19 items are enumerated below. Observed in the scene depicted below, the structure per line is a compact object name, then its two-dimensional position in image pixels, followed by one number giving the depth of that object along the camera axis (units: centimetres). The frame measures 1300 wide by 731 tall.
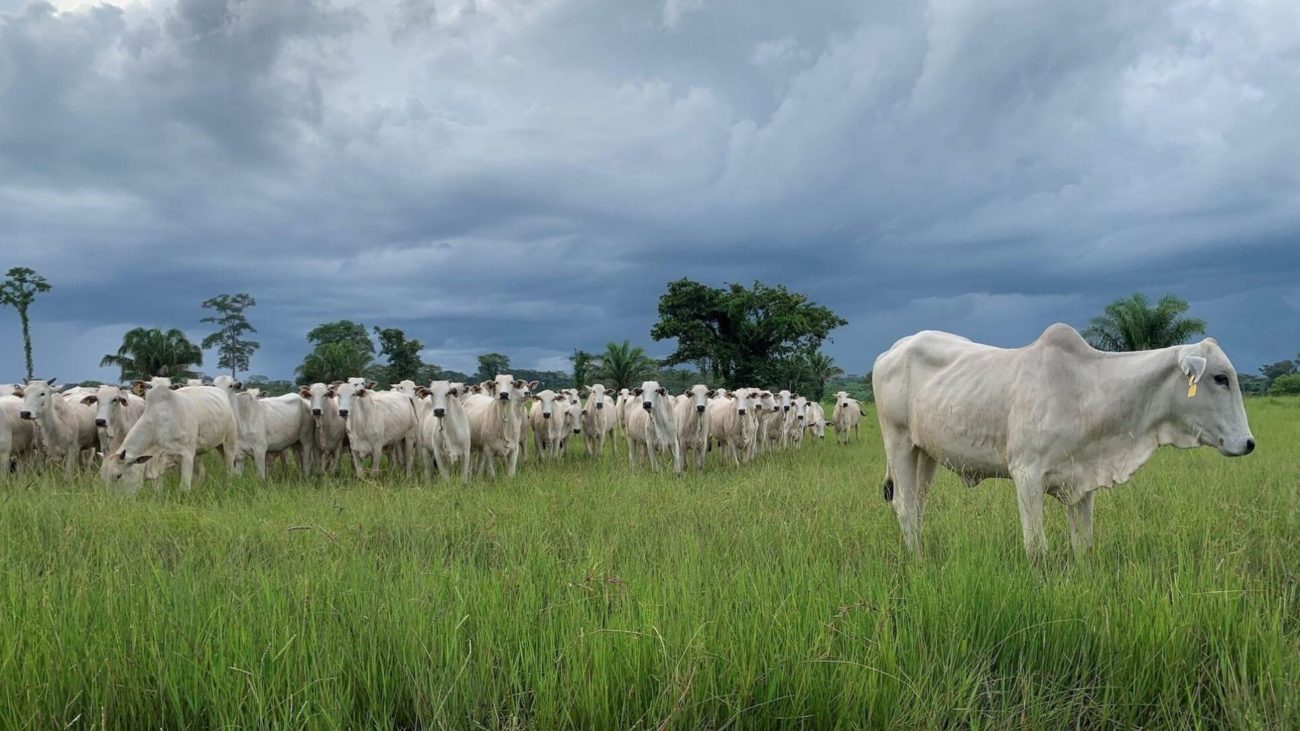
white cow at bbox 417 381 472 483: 1322
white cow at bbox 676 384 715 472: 1554
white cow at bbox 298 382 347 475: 1492
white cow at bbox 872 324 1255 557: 508
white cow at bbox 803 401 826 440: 2673
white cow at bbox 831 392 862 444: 2700
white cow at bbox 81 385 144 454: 1302
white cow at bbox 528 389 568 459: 1647
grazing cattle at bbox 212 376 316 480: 1361
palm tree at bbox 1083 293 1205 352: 4366
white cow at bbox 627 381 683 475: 1507
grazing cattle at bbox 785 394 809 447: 2378
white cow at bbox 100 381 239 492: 1080
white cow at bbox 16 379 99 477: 1370
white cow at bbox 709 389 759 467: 1772
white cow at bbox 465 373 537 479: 1424
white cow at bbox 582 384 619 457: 1938
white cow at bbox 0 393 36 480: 1283
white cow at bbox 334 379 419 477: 1404
